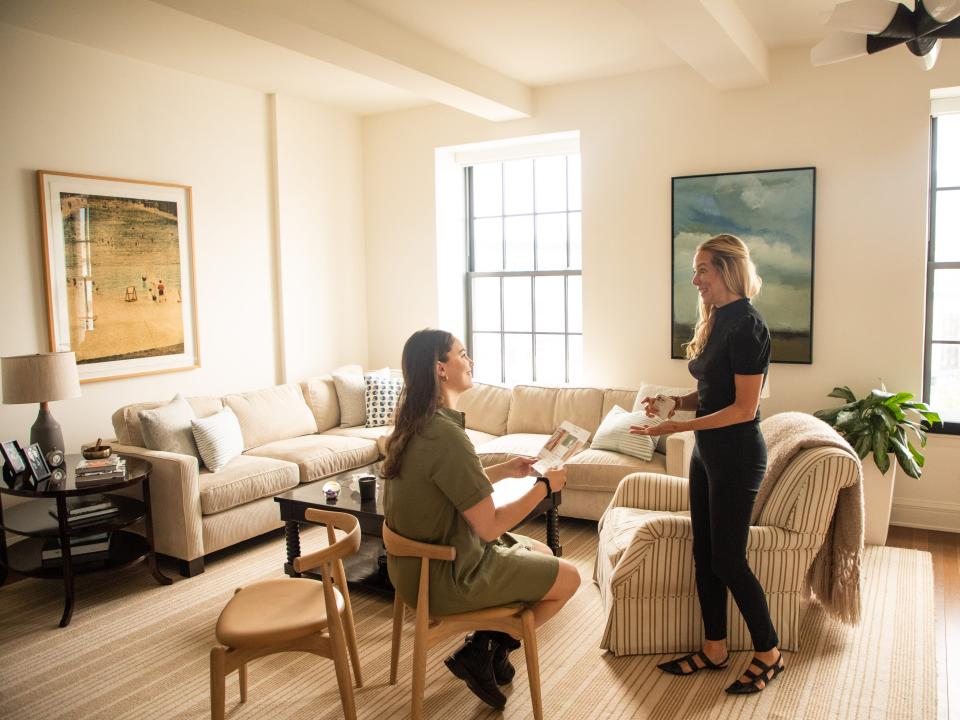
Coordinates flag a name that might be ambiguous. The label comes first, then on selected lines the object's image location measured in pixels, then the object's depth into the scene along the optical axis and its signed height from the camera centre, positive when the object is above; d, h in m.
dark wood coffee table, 3.61 -1.03
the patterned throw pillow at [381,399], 5.65 -0.70
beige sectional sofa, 4.05 -0.92
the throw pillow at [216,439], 4.41 -0.77
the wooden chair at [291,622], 2.36 -0.99
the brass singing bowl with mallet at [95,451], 3.97 -0.73
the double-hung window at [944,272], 4.70 +0.13
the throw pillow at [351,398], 5.74 -0.70
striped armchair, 2.99 -1.05
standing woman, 2.71 -0.48
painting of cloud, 4.82 +0.43
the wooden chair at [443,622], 2.41 -1.02
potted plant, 4.26 -0.80
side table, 3.56 -1.06
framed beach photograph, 4.44 +0.20
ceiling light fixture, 2.75 +0.99
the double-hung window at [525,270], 6.01 +0.24
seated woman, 2.38 -0.63
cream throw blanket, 3.03 -0.95
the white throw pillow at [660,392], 4.72 -0.60
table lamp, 3.85 -0.37
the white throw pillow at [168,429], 4.30 -0.68
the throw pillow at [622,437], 4.60 -0.83
